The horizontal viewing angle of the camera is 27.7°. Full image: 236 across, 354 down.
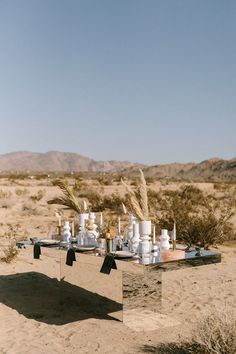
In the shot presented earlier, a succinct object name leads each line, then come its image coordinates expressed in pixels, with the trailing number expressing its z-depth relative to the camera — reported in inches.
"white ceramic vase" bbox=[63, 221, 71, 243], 274.7
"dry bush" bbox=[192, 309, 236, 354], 163.5
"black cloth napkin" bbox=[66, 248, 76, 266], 239.1
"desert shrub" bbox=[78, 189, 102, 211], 826.0
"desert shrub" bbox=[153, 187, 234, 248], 451.5
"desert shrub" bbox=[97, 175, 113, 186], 1605.2
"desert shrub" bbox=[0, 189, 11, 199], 1005.9
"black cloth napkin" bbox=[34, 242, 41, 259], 264.8
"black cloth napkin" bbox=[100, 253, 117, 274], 211.5
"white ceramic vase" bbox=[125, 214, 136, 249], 237.4
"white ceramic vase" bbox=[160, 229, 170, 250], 234.1
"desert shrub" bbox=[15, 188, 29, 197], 1081.9
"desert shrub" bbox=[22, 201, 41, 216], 770.8
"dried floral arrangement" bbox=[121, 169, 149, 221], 207.8
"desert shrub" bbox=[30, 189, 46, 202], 986.0
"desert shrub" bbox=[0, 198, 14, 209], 843.4
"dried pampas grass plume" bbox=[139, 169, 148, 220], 205.9
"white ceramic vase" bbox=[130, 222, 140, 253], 227.9
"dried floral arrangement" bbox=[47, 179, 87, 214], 264.1
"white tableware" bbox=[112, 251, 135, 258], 216.8
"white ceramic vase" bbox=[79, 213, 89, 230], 272.8
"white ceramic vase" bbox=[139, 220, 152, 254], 214.7
